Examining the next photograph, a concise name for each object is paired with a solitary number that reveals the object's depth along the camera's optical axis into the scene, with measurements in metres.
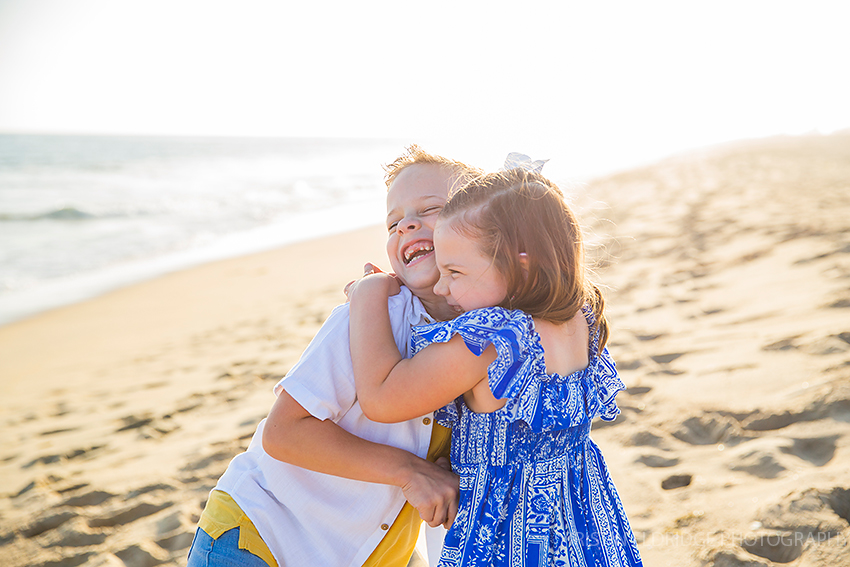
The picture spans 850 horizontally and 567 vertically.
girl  1.36
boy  1.49
